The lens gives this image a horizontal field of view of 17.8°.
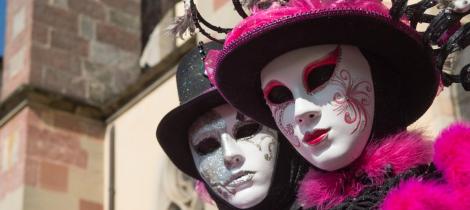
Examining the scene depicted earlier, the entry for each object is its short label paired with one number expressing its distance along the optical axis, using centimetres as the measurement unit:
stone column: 617
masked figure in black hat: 275
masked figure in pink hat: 243
